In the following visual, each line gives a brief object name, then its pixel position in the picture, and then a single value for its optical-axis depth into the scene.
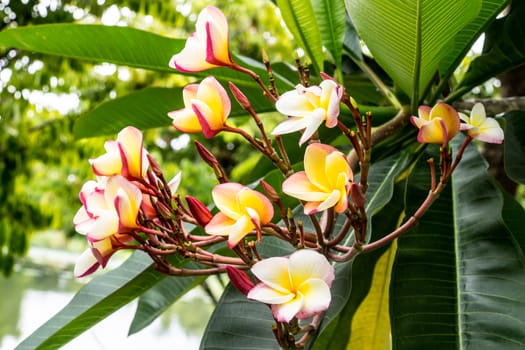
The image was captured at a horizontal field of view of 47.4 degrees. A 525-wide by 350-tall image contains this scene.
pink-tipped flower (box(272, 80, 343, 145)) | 0.34
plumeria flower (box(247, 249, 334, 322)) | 0.31
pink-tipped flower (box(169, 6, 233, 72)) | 0.41
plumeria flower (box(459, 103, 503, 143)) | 0.40
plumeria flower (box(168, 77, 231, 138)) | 0.38
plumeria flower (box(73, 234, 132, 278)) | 0.36
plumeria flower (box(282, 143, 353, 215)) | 0.33
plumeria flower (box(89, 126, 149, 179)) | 0.37
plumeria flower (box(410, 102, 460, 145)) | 0.37
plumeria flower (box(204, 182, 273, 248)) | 0.32
